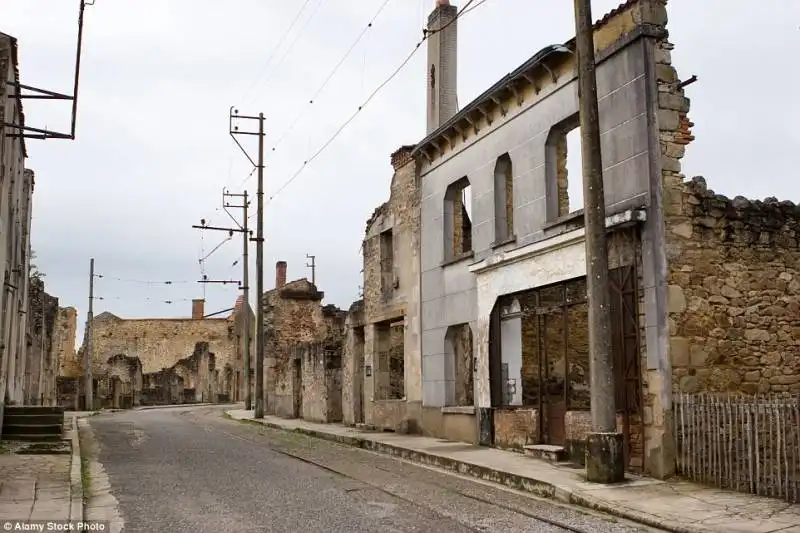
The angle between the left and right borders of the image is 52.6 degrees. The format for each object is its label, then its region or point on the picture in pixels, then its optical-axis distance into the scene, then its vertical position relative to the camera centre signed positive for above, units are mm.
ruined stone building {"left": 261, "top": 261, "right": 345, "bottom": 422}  24781 +757
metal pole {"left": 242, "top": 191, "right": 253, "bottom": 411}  34438 +3101
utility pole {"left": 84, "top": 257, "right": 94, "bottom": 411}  39156 +668
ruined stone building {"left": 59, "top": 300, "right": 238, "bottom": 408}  44688 +1196
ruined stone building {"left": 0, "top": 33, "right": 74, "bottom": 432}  15328 +2696
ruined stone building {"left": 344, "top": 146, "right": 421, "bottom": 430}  19656 +1451
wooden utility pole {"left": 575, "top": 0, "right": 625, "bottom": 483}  10703 +1118
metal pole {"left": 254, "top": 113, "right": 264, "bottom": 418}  28266 +2539
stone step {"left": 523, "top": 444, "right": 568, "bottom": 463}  13250 -1321
